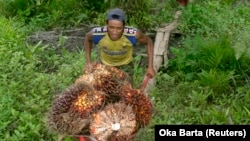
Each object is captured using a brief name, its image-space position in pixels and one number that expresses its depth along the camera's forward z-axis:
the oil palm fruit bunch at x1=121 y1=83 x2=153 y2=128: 2.50
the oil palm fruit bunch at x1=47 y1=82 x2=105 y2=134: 2.37
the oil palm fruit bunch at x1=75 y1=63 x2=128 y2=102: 2.54
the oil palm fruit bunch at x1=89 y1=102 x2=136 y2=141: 2.29
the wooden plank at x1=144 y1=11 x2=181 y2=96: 4.53
